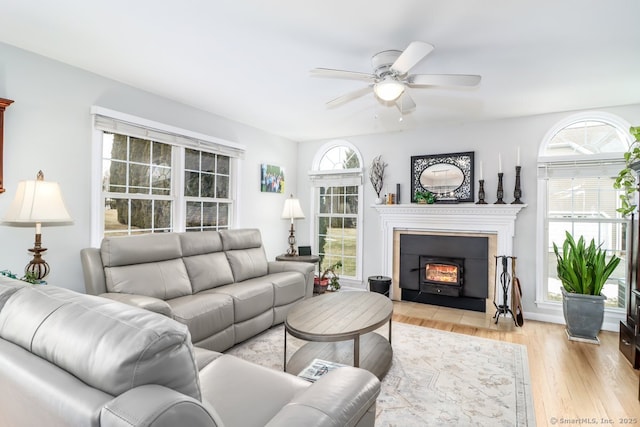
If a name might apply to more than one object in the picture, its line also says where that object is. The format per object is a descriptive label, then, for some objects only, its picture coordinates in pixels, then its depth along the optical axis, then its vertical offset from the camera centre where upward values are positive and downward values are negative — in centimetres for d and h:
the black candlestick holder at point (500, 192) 416 +33
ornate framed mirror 443 +58
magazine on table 201 -97
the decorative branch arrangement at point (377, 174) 498 +64
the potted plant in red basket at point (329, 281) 483 -97
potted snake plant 334 -73
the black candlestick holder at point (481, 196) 426 +29
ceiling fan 224 +99
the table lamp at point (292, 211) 486 +6
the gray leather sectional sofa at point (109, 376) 83 -46
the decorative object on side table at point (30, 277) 225 -45
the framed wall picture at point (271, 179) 496 +56
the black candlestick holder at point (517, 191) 406 +34
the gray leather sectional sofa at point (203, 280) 271 -64
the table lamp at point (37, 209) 221 +2
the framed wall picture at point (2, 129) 241 +60
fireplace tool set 384 -93
